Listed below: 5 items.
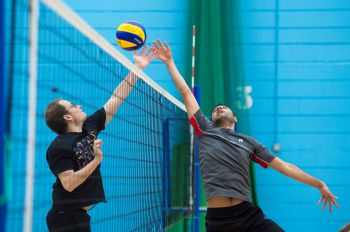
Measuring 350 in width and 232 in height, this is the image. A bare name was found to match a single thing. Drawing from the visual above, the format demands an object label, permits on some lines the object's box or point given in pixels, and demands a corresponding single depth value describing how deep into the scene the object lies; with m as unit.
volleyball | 8.33
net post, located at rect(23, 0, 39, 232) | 3.91
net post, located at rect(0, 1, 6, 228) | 3.63
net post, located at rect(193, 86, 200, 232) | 10.36
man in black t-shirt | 6.23
